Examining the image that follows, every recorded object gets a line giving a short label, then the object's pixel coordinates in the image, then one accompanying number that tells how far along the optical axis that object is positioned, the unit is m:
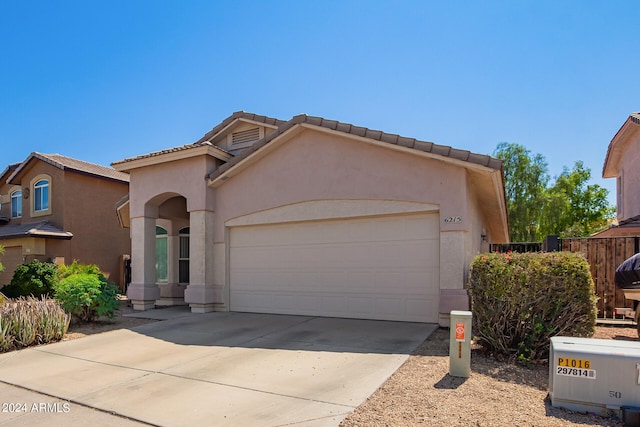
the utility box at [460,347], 5.77
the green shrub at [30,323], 8.36
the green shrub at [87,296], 10.20
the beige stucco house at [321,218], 9.37
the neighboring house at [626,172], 15.35
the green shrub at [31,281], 15.09
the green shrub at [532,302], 6.23
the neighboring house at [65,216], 19.47
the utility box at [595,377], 4.51
